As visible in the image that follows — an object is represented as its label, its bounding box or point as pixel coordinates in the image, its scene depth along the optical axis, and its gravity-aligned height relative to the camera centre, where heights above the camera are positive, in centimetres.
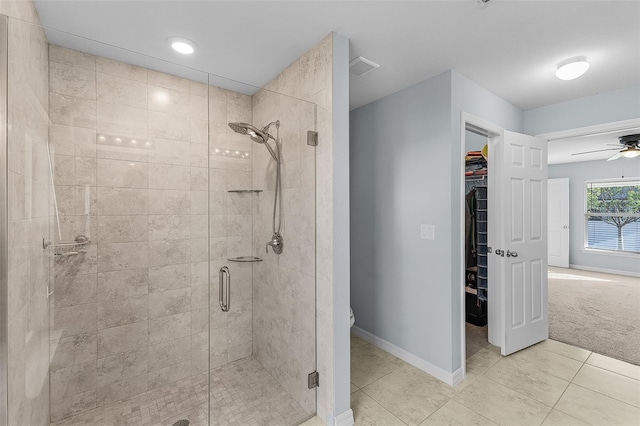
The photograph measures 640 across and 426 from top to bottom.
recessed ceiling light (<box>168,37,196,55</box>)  185 +114
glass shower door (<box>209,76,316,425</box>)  169 -31
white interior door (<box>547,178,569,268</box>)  648 -19
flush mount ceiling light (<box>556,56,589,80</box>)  210 +109
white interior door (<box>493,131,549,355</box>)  270 -28
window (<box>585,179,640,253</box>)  595 -5
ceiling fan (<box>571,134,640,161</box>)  416 +103
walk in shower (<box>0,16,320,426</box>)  129 -16
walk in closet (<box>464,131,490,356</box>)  329 -42
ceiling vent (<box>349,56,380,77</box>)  210 +114
